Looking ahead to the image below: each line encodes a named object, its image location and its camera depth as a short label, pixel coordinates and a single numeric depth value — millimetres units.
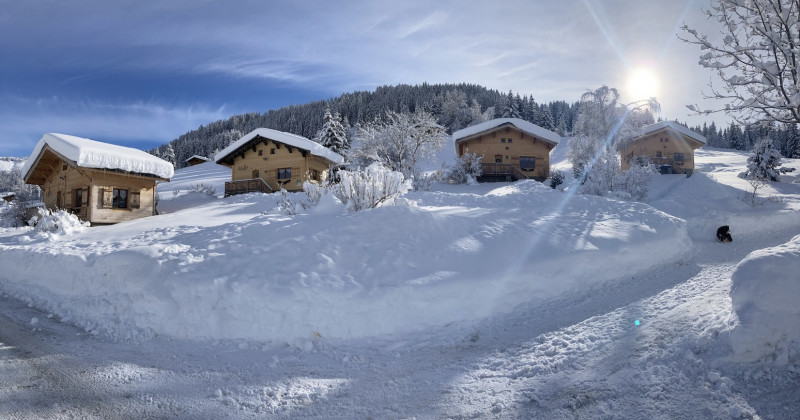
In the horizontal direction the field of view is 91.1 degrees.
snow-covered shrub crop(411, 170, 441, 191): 25828
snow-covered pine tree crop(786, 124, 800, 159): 55281
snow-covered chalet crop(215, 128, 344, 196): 29844
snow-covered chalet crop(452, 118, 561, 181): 33438
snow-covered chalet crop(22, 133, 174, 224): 19141
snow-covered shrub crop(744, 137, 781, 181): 30047
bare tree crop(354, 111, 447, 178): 33938
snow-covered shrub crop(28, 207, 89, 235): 13414
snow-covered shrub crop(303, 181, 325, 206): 13634
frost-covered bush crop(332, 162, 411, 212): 11797
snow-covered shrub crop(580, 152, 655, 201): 20828
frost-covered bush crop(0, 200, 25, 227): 22522
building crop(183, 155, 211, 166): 64812
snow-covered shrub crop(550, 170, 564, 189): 31250
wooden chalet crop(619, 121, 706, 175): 36938
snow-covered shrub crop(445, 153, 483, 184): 30797
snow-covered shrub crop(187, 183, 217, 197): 29734
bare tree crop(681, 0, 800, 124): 5414
